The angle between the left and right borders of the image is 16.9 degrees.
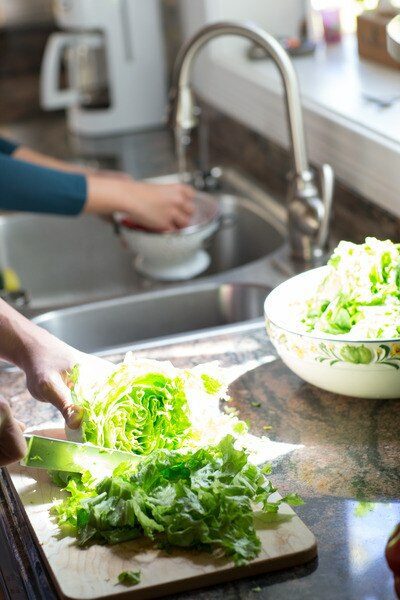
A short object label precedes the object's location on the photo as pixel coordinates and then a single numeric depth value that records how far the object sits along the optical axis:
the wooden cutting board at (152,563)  1.40
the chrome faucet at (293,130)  2.10
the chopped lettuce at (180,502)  1.44
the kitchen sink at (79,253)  2.65
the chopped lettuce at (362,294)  1.67
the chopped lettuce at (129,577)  1.40
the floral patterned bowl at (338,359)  1.64
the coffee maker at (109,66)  3.04
